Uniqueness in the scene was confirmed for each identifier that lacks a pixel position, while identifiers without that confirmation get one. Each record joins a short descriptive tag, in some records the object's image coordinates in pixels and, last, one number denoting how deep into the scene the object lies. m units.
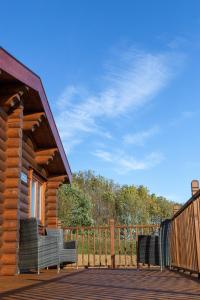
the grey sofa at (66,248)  5.39
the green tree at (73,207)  16.91
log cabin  3.97
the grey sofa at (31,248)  4.23
